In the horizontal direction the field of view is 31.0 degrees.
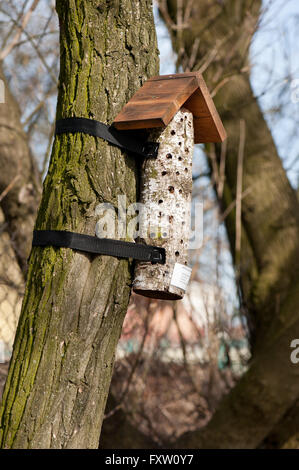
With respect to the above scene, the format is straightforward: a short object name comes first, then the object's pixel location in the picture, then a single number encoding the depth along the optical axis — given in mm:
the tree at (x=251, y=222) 4211
